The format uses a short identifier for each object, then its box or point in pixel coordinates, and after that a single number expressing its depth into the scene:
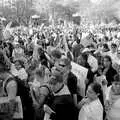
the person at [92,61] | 6.55
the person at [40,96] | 4.59
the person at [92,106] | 4.35
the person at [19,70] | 5.99
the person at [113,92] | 4.92
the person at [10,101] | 4.48
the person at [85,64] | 6.20
